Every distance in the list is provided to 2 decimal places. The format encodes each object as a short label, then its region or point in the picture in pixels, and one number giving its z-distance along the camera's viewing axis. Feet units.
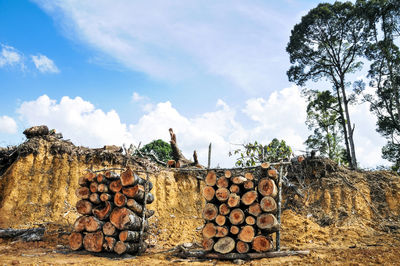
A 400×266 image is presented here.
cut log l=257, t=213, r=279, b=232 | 22.61
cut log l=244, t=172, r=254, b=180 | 24.75
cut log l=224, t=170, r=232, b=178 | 25.13
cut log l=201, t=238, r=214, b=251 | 23.78
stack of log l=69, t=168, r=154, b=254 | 24.89
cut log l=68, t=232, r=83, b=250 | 25.50
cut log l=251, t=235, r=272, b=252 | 22.38
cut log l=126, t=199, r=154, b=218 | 25.94
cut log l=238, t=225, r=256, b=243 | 22.77
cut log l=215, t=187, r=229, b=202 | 24.58
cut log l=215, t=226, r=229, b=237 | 23.70
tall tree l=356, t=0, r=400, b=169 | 59.88
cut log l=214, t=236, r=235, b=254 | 22.96
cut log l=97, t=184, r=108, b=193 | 26.19
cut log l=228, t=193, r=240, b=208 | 23.99
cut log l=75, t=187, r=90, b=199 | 26.91
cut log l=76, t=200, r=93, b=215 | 26.37
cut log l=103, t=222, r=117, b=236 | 24.88
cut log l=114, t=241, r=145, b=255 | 24.17
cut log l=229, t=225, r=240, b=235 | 23.43
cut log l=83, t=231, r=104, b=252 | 24.84
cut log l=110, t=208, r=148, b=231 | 24.81
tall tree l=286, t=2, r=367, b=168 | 64.59
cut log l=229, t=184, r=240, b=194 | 24.57
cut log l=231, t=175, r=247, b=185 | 24.61
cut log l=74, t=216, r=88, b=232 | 25.64
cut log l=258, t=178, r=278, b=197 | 23.66
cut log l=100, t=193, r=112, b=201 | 25.93
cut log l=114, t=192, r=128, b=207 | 25.70
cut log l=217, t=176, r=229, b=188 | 25.04
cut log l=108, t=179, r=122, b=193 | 26.40
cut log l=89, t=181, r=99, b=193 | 26.53
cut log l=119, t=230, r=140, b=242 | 24.57
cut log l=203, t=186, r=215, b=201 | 25.20
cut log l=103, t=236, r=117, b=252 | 24.46
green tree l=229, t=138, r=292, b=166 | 45.65
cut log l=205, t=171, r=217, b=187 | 25.55
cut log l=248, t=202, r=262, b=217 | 23.45
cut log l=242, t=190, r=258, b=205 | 23.80
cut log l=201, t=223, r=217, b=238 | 24.07
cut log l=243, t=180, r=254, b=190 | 24.36
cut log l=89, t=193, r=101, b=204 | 26.32
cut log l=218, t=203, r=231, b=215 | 24.28
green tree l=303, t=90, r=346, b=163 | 74.95
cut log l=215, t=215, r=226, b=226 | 24.04
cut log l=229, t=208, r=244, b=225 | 23.48
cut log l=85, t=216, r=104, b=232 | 25.18
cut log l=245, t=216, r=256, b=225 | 23.33
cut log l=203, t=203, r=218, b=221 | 24.58
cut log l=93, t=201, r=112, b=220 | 25.62
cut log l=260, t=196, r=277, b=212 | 23.02
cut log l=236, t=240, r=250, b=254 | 22.71
